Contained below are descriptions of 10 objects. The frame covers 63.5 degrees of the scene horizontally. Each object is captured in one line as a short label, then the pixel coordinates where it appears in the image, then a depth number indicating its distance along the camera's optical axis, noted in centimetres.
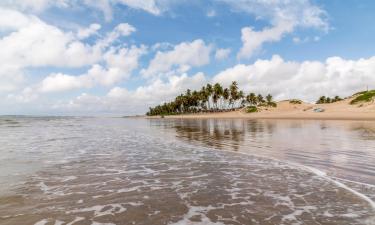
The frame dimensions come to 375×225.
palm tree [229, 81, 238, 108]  16038
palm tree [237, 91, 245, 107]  16212
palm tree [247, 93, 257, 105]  17218
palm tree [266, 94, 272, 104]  15873
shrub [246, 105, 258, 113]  12862
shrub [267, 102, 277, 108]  13988
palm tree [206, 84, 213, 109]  16512
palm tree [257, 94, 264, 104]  17338
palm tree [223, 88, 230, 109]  16125
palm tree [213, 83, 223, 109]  16062
